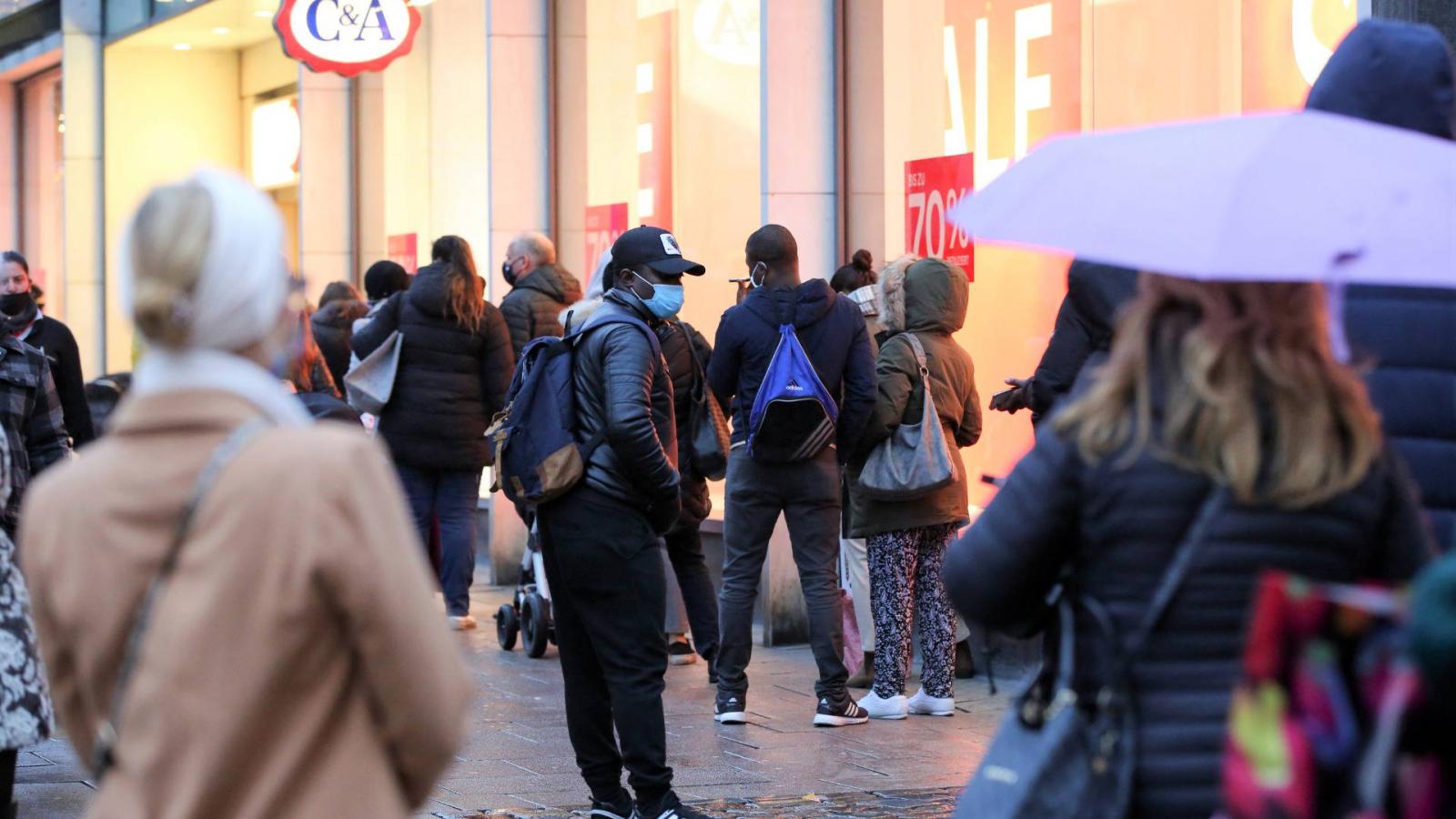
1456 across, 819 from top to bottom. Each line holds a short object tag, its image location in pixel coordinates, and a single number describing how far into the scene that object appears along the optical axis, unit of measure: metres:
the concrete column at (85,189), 24.22
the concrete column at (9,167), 29.36
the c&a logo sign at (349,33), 15.80
